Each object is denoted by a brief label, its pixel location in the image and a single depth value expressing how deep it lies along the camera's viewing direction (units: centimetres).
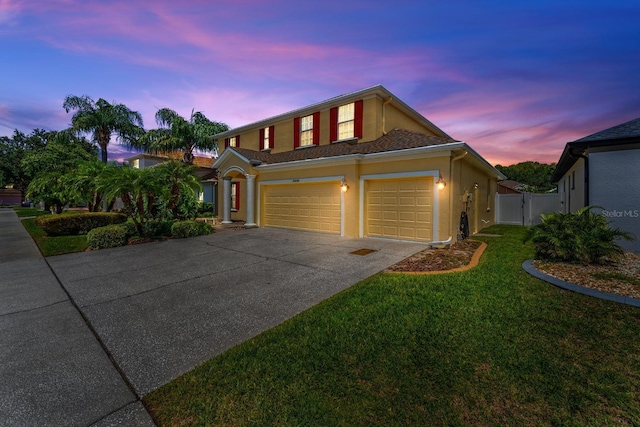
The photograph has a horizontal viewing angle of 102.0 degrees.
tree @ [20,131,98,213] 1407
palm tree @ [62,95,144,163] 2286
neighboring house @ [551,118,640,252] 746
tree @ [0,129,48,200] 3781
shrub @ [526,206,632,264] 598
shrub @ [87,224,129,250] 916
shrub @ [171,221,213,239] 1126
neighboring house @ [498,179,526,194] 3058
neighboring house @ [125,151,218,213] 2170
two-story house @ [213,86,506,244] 912
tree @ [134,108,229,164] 2083
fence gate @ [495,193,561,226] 1606
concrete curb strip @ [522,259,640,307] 403
